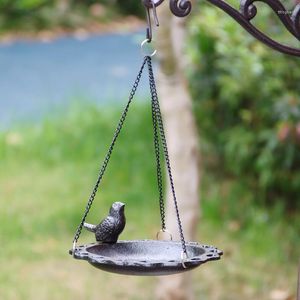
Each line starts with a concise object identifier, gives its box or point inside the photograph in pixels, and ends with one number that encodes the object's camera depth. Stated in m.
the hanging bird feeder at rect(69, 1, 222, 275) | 5.08
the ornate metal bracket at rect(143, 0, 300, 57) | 5.28
